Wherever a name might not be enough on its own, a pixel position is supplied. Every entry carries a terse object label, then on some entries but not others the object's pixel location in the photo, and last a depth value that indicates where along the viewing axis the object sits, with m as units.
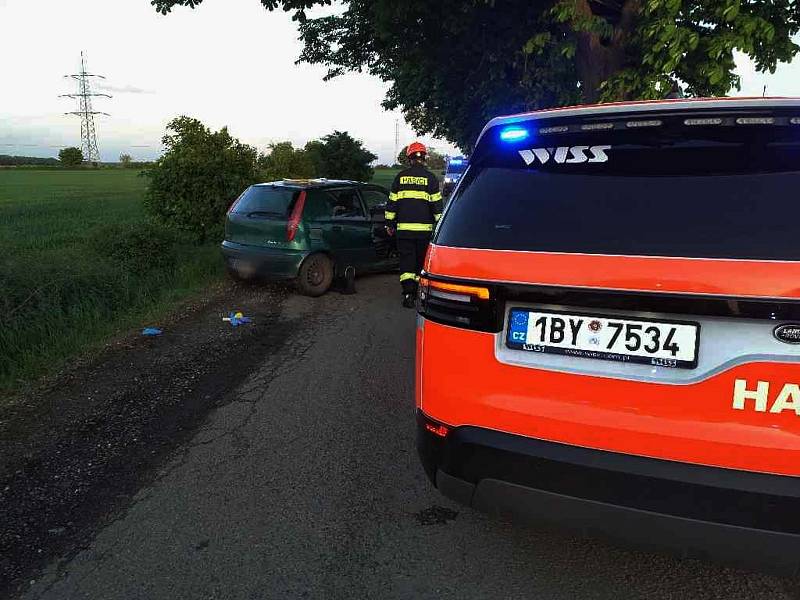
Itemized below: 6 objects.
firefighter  7.05
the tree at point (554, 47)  7.58
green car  8.09
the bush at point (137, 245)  8.13
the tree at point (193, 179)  10.44
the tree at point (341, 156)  26.09
